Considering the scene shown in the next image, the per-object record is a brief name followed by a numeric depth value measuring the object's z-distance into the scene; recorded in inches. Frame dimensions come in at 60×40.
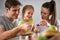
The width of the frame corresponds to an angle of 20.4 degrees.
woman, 77.9
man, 73.5
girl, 75.8
